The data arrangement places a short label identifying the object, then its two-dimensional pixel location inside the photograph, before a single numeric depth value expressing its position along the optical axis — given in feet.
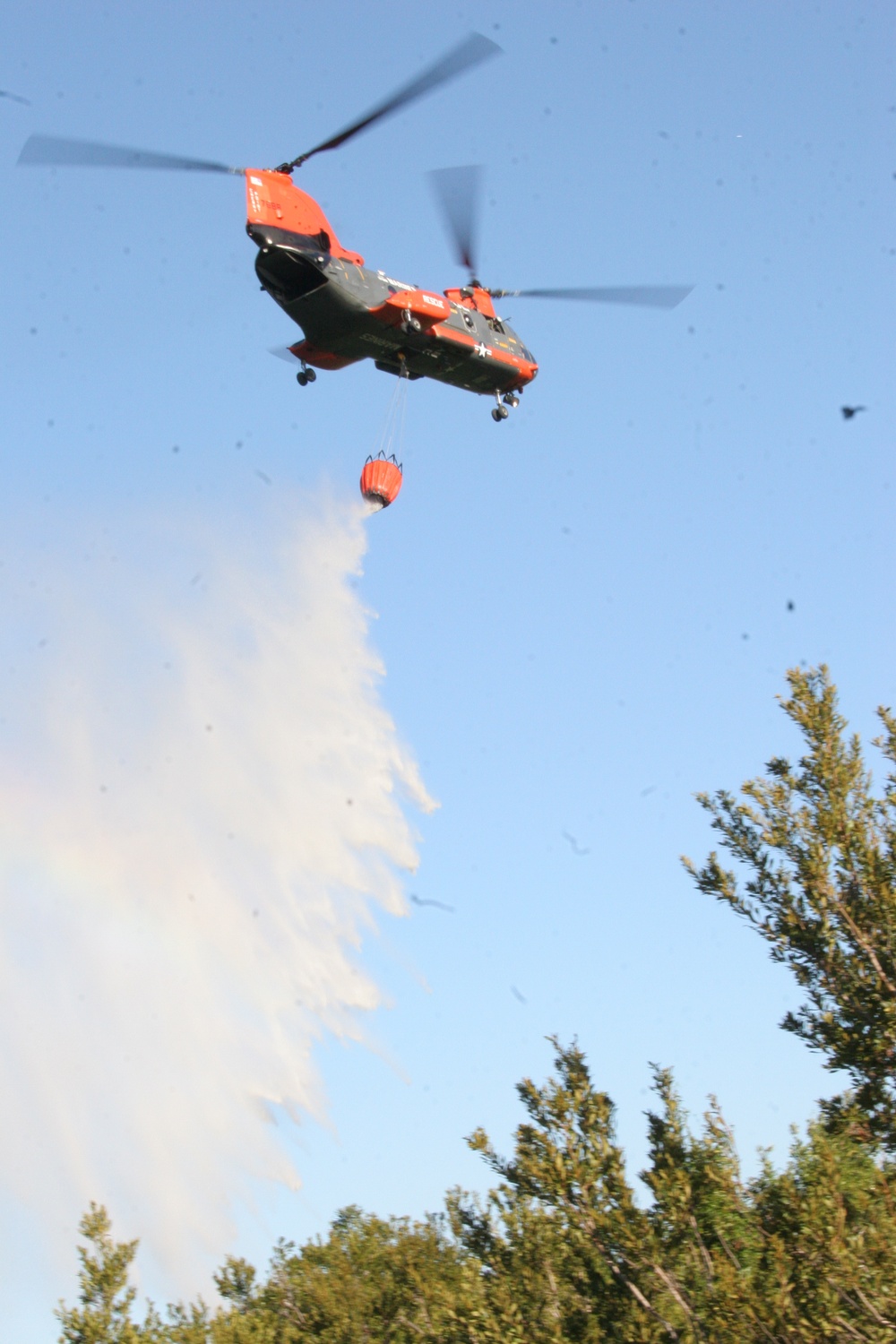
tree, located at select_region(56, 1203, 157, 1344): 116.06
